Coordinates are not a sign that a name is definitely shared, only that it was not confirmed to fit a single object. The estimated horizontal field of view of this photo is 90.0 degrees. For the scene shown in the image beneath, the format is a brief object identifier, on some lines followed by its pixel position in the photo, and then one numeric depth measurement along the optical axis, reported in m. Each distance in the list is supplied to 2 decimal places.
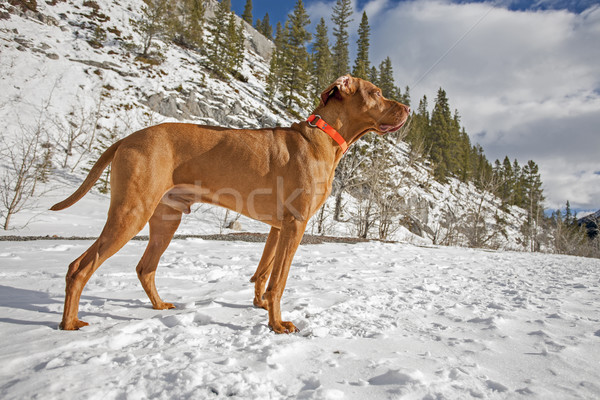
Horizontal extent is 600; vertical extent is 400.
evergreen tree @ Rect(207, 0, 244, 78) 39.09
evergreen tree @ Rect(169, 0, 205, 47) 41.38
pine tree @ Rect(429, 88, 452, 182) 50.00
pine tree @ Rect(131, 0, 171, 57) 34.53
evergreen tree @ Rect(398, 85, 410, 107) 60.62
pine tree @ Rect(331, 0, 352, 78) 44.38
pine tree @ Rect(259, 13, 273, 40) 76.88
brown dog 2.25
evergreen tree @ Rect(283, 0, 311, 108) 40.69
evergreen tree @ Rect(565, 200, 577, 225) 56.13
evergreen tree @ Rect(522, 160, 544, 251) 49.52
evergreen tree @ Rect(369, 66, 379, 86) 53.30
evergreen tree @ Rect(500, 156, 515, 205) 52.57
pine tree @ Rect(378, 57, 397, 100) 52.00
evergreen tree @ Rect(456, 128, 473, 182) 53.12
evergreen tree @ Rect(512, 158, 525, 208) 56.03
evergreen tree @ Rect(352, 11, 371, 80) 42.47
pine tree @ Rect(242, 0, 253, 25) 74.00
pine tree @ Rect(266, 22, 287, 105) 40.34
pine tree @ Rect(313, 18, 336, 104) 46.06
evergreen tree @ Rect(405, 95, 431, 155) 51.03
